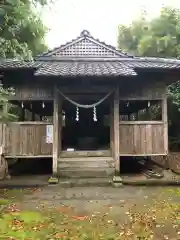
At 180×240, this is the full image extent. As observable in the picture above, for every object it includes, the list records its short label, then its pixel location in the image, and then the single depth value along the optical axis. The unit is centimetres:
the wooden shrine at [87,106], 729
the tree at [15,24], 310
